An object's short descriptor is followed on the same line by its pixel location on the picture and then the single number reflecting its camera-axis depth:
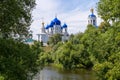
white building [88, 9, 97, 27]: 107.32
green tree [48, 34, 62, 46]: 99.66
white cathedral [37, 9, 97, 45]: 108.08
